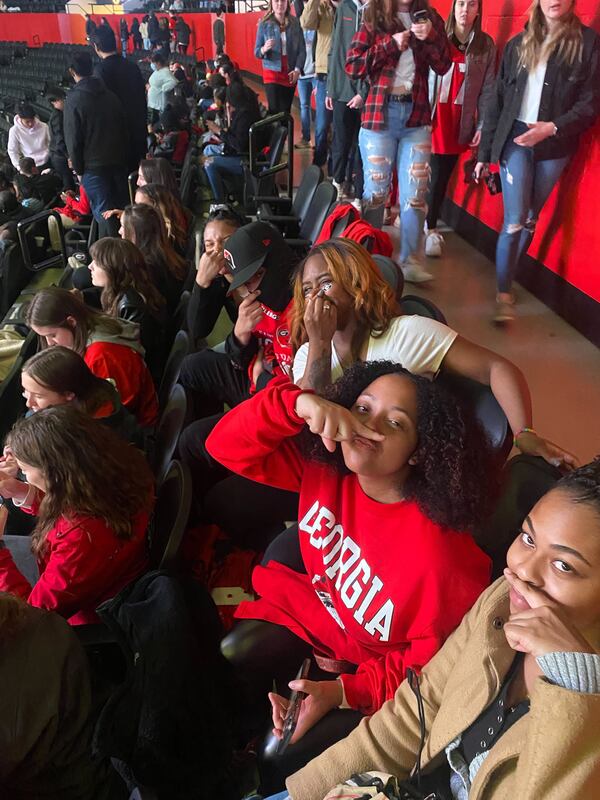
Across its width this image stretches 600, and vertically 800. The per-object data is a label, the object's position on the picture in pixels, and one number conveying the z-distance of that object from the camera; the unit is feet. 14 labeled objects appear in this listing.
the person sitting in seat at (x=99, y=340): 6.99
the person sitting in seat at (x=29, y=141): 21.35
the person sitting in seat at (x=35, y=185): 17.84
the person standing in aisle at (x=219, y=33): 47.64
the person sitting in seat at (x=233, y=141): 17.43
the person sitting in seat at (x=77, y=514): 4.67
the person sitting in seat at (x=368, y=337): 5.06
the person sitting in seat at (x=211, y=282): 8.03
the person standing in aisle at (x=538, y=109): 9.01
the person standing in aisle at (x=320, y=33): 19.74
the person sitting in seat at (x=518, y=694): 2.39
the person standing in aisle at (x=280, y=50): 21.31
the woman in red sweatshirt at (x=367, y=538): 3.78
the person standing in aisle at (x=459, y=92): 11.82
